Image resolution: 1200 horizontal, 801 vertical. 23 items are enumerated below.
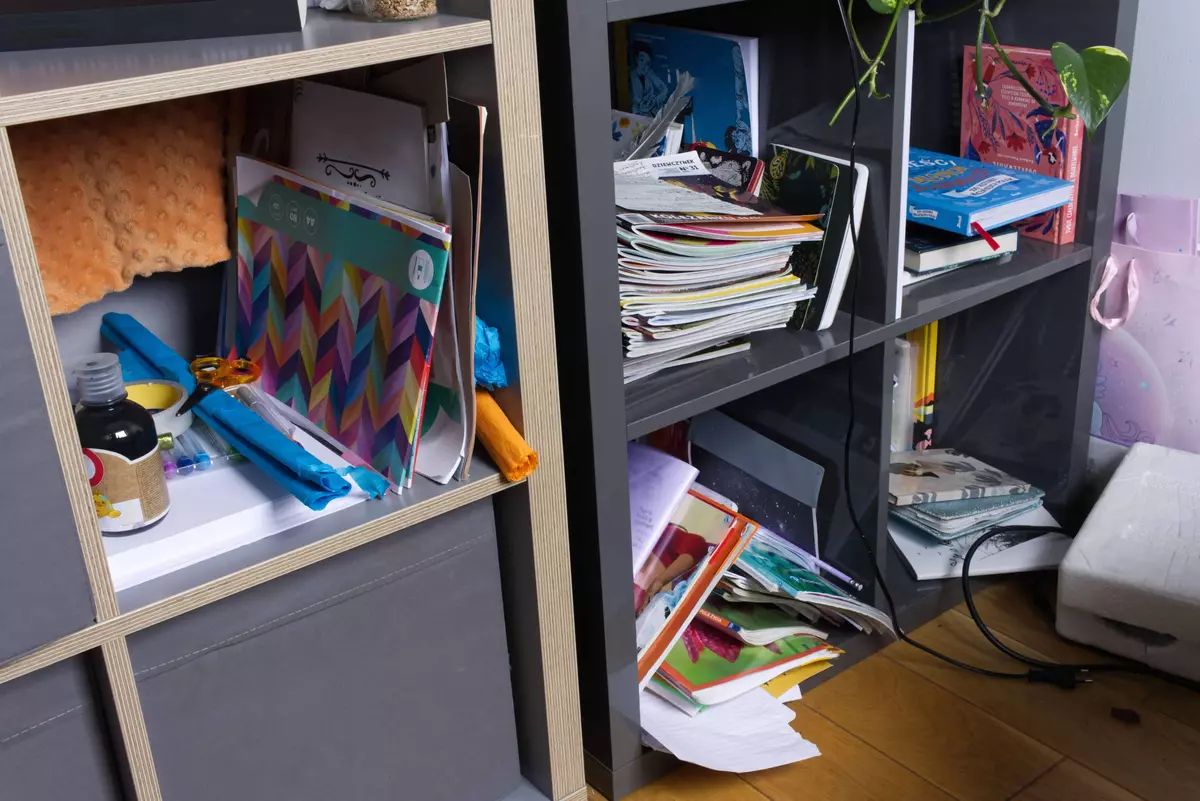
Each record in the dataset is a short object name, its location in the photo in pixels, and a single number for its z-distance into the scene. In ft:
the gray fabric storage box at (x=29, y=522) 2.37
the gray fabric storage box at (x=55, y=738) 2.66
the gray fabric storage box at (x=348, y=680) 2.90
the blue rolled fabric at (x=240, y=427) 2.93
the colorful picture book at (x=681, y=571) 3.97
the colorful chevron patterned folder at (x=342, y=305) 3.03
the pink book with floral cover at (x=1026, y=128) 4.37
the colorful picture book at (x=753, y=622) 4.23
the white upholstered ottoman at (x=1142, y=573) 4.17
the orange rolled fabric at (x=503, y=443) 3.13
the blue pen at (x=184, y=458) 3.14
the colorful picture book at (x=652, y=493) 3.92
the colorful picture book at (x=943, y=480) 4.86
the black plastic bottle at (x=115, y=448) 2.79
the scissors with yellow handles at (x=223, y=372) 3.51
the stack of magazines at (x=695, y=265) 3.55
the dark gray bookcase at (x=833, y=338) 3.15
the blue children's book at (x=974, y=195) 4.18
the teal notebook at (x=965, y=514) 4.81
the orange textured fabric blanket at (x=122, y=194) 3.24
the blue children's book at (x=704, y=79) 4.01
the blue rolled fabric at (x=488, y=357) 3.11
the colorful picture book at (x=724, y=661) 4.01
